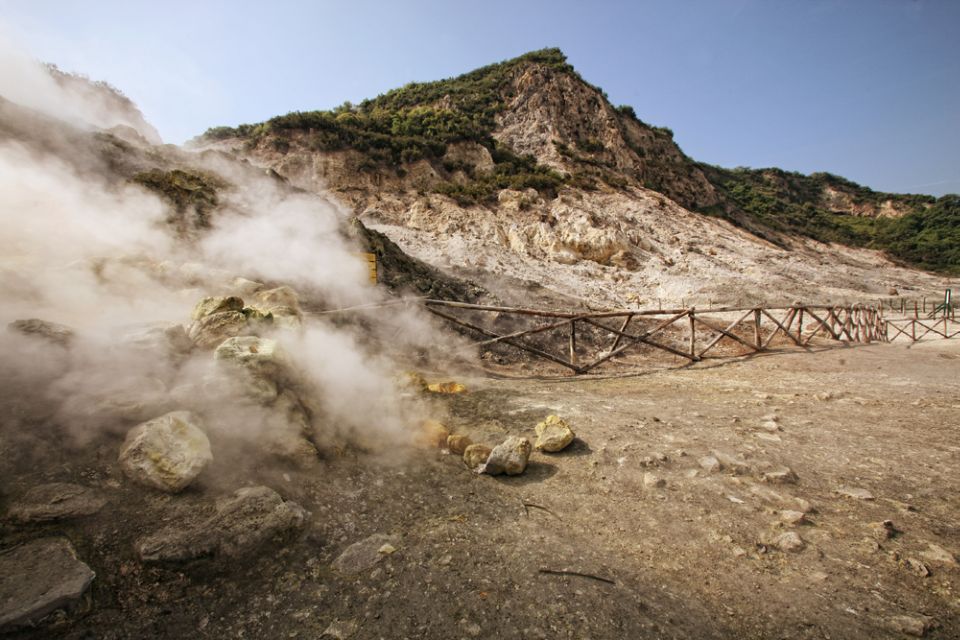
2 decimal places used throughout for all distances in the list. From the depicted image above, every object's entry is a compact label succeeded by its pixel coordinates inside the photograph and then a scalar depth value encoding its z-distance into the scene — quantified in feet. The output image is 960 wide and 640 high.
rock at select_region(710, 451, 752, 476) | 9.43
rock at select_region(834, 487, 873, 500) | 8.31
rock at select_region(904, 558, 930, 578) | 6.08
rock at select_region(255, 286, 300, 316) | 15.04
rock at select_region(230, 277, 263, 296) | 16.65
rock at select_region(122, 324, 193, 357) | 9.44
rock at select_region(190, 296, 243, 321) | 10.92
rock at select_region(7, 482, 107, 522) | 5.49
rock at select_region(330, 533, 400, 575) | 6.25
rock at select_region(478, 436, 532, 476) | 9.50
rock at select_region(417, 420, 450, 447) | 10.92
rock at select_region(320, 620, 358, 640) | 5.06
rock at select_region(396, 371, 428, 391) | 14.88
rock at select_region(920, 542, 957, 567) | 6.32
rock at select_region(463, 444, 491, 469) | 9.86
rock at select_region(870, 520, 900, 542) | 6.97
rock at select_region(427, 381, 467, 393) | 15.85
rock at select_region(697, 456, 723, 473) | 9.48
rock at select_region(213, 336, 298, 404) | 8.92
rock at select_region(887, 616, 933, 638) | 5.09
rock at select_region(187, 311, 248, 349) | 10.34
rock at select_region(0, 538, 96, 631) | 4.33
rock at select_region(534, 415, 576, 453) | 10.76
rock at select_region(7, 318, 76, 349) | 8.43
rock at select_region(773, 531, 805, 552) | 6.77
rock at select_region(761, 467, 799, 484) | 8.93
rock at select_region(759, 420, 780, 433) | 12.00
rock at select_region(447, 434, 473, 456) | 10.59
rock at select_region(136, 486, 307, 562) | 5.61
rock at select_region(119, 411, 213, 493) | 6.53
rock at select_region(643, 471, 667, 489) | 8.96
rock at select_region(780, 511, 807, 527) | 7.43
